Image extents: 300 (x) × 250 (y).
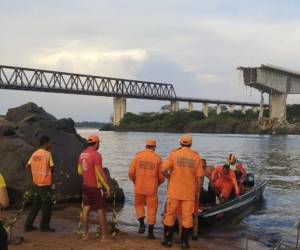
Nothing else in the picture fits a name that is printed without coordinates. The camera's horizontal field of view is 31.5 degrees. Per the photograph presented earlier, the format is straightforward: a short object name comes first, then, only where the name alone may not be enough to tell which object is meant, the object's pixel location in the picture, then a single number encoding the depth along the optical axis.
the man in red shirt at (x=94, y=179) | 9.68
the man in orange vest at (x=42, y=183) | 10.44
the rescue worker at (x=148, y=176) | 10.46
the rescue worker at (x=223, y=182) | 13.99
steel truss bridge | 127.19
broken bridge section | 116.69
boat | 12.30
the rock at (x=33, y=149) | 14.25
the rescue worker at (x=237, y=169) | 15.45
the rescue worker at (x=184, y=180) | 9.50
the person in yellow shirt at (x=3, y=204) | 5.72
